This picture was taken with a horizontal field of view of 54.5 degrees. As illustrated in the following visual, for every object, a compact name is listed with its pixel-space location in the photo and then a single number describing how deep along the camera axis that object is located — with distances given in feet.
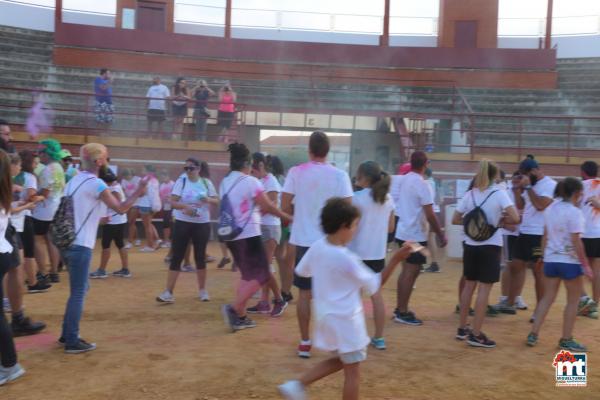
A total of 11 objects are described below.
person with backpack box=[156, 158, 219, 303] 22.00
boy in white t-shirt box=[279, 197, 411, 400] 11.62
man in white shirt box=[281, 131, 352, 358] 16.40
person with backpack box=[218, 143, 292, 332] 18.78
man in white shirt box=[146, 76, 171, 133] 52.11
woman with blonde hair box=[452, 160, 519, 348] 17.58
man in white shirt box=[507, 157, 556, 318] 21.08
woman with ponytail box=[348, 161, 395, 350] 17.13
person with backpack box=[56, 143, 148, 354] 16.10
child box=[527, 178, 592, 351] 17.15
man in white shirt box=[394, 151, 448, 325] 19.65
